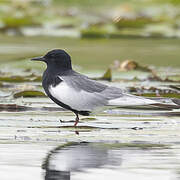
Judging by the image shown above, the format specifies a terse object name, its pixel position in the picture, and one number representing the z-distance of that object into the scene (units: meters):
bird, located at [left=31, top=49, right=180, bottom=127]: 12.70
